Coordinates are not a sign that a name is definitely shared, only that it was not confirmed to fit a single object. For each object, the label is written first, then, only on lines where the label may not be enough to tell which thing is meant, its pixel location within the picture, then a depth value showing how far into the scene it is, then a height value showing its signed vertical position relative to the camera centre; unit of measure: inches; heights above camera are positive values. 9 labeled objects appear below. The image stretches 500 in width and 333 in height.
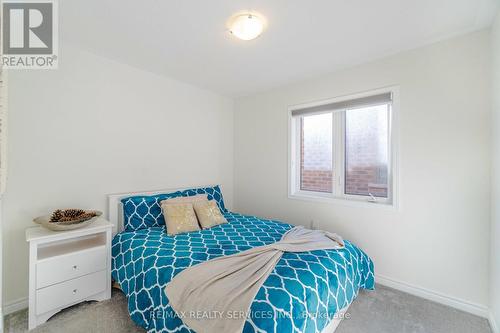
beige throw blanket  48.0 -28.6
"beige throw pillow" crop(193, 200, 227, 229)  101.3 -22.1
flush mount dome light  70.6 +44.0
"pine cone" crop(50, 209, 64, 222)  76.7 -17.2
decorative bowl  73.4 -19.2
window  100.8 +8.4
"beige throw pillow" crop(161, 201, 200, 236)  92.6 -21.9
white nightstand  69.6 -33.9
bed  50.7 -29.0
